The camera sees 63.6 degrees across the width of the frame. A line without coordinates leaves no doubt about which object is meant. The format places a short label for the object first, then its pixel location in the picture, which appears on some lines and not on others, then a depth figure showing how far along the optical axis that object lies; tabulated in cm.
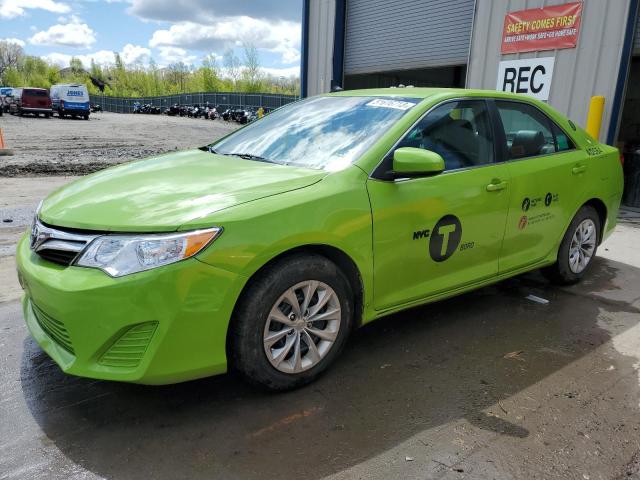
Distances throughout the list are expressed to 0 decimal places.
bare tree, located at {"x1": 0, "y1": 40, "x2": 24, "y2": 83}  11550
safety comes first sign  834
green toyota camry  226
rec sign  884
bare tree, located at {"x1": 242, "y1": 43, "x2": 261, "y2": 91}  6950
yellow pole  802
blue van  3384
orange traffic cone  1255
